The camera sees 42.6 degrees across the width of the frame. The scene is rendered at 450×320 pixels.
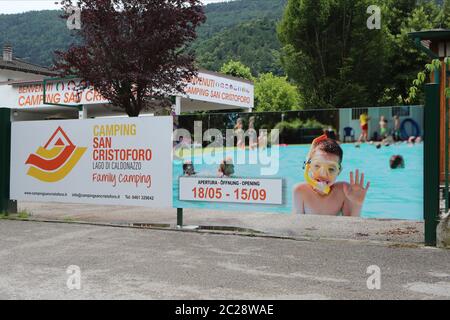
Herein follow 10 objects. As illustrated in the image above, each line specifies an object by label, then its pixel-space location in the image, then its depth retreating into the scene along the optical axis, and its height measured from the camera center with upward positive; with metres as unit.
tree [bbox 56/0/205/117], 13.69 +3.00
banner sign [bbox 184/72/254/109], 24.38 +3.47
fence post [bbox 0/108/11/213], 12.77 +0.29
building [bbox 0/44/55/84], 54.06 +9.06
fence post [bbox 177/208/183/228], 10.76 -0.94
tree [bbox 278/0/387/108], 30.91 +6.41
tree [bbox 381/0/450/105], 32.19 +6.34
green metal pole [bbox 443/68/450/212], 8.38 +0.13
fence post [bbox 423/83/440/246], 8.44 +0.07
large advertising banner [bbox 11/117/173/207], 10.84 +0.11
